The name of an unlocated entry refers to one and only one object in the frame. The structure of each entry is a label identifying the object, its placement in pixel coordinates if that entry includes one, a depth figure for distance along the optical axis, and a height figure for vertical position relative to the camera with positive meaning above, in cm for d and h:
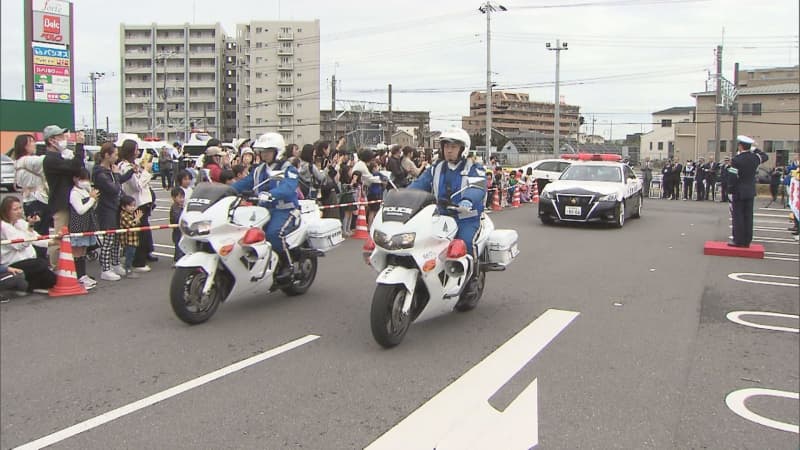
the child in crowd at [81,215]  832 -63
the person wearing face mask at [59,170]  797 -5
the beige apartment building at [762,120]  5938 +528
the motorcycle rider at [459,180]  642 -8
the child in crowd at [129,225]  922 -82
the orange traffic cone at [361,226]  1376 -117
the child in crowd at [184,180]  1029 -19
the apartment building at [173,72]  8844 +1308
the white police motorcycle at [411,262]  559 -83
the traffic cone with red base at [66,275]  796 -134
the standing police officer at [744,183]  1087 -11
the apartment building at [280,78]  8994 +1269
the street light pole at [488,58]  3962 +706
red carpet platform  1133 -130
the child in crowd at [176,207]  1017 -62
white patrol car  1551 -50
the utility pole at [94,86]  5538 +698
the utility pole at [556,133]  4225 +261
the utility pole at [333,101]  5239 +582
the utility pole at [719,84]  3650 +519
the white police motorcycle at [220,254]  633 -86
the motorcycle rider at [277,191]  725 -25
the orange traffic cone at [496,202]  2129 -97
